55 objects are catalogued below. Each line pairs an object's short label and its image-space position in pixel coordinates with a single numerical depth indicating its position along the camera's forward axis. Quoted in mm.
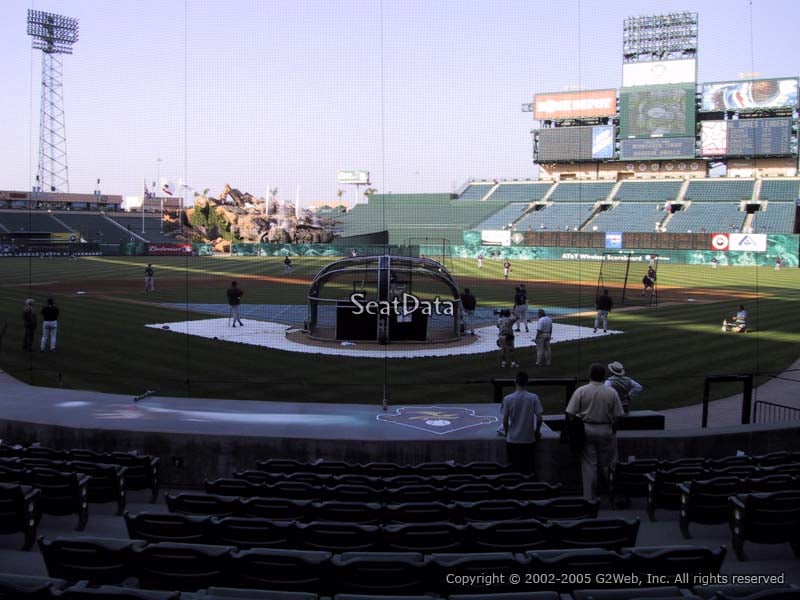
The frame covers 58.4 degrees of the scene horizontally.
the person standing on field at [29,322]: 17906
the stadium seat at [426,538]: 4879
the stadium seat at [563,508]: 5559
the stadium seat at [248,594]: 3713
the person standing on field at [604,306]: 21406
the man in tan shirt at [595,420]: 7520
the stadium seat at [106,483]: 6836
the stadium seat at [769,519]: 5492
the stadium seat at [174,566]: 4332
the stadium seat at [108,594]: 3520
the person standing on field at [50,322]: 17953
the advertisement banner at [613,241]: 61844
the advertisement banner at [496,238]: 66750
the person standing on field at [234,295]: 21953
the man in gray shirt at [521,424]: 7969
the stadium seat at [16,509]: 5547
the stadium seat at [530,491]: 6289
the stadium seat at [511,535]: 4879
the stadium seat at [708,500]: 6141
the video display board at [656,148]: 75875
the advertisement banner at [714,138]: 74438
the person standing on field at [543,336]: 17109
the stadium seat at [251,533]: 4883
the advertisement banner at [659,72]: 74562
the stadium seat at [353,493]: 6078
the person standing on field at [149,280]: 32584
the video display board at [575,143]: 79500
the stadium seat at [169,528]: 4898
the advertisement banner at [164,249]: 64875
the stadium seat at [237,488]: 6207
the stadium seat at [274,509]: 5453
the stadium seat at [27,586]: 3561
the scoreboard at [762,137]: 72619
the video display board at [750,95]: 72375
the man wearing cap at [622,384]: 9812
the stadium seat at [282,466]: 7516
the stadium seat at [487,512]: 5469
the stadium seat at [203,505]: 5539
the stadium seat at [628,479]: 7492
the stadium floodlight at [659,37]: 74125
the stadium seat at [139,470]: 7598
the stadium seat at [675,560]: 4219
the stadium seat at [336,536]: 4859
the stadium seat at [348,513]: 5449
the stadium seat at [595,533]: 4883
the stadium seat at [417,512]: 5434
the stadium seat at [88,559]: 4395
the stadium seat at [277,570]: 4242
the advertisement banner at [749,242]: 58219
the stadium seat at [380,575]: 4180
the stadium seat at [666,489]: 6844
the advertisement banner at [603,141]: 79062
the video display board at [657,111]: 75312
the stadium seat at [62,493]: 6207
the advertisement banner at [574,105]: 78688
